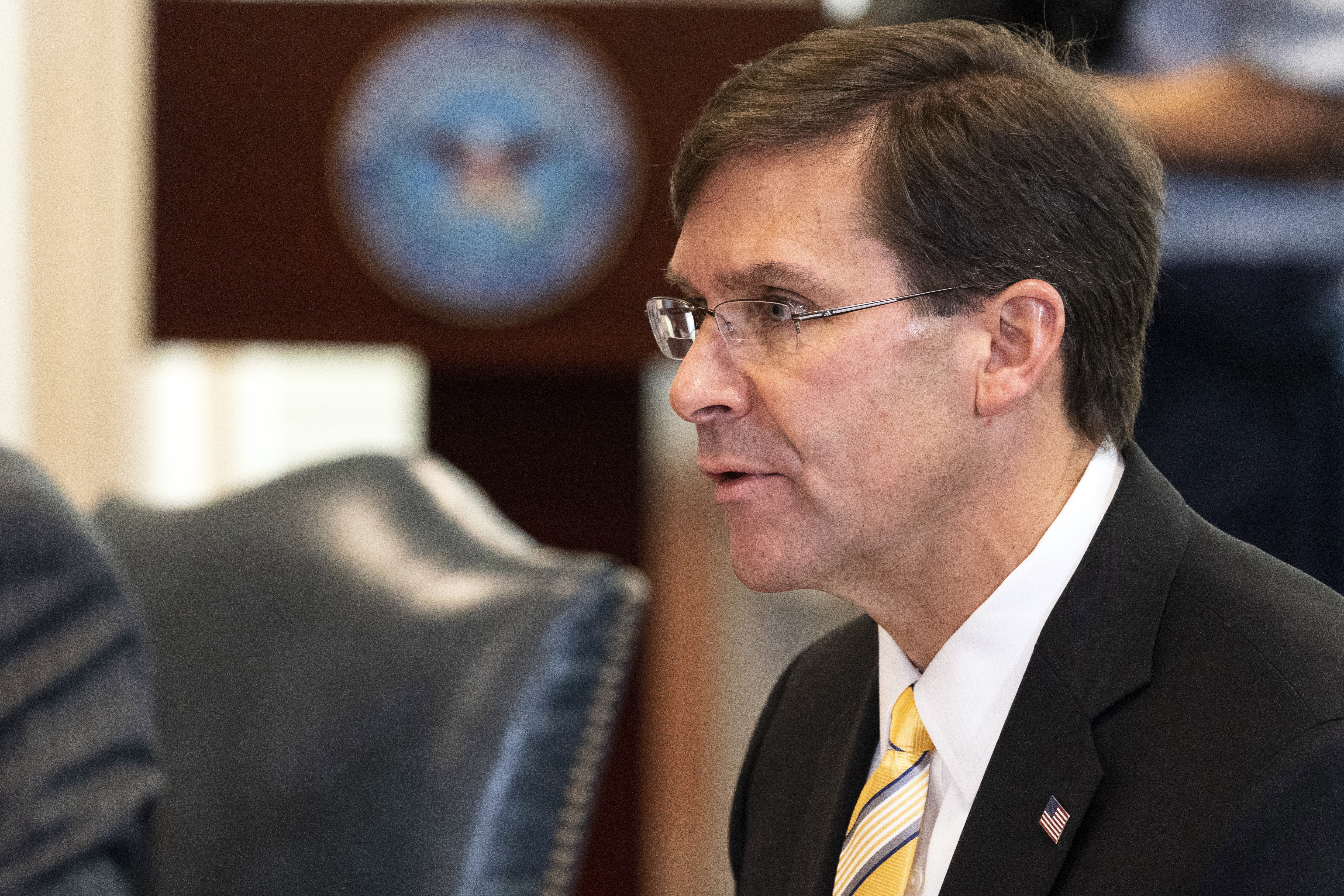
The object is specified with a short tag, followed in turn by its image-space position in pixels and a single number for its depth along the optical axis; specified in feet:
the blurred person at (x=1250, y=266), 18.23
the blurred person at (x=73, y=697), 13.97
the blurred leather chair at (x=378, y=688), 14.04
